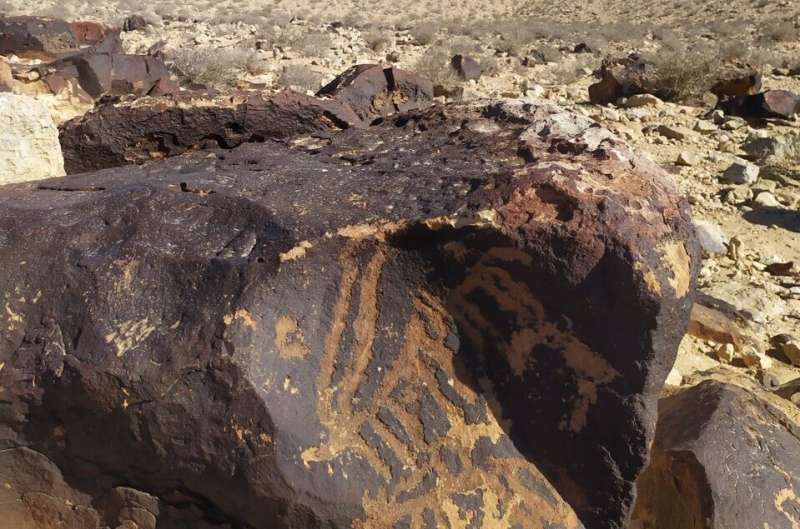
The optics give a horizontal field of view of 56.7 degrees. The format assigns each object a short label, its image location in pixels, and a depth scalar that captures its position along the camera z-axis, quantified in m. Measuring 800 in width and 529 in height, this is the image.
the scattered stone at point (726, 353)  3.45
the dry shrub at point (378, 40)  12.05
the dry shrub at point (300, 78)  8.30
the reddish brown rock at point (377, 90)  4.11
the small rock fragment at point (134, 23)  13.52
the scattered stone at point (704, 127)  6.47
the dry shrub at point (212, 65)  8.51
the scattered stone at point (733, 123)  6.57
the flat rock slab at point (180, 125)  3.12
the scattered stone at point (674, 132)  6.21
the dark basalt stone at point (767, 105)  6.81
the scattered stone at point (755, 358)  3.38
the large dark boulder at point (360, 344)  1.65
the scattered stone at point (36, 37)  9.50
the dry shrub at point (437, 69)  8.47
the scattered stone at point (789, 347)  3.45
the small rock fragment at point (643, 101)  7.27
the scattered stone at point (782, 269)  4.15
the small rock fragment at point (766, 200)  4.95
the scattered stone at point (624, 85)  7.62
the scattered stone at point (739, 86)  7.64
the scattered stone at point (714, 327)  3.54
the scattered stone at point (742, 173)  5.30
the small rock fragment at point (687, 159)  5.60
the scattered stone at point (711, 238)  4.31
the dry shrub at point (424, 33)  13.18
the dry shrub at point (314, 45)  10.87
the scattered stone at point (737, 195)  5.02
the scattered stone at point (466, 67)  8.88
